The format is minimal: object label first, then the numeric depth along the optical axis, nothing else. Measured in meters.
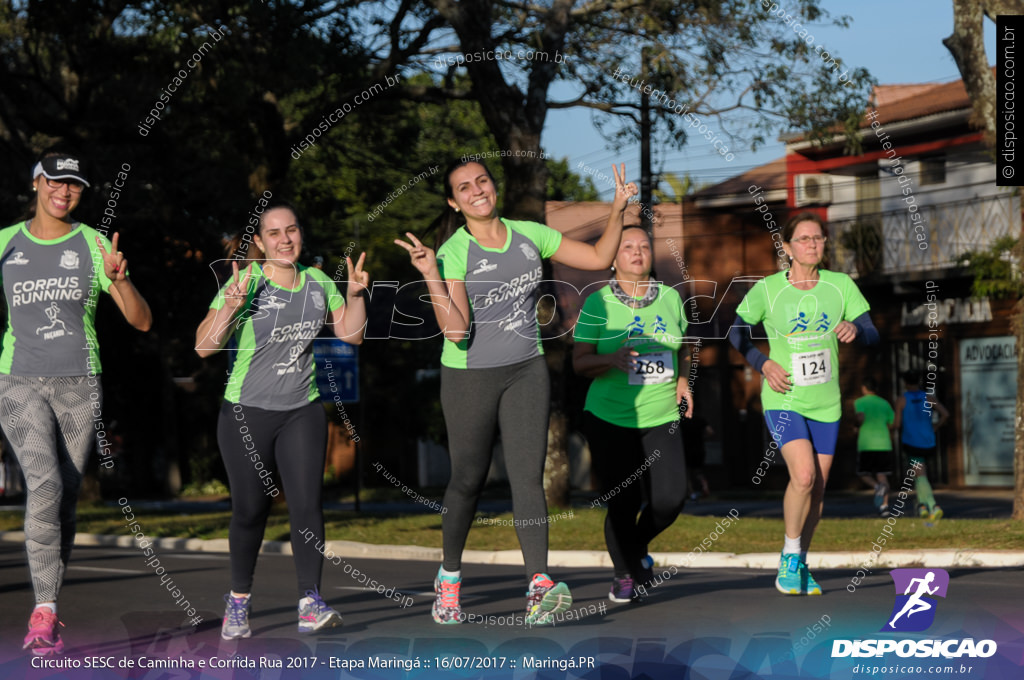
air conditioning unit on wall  28.06
